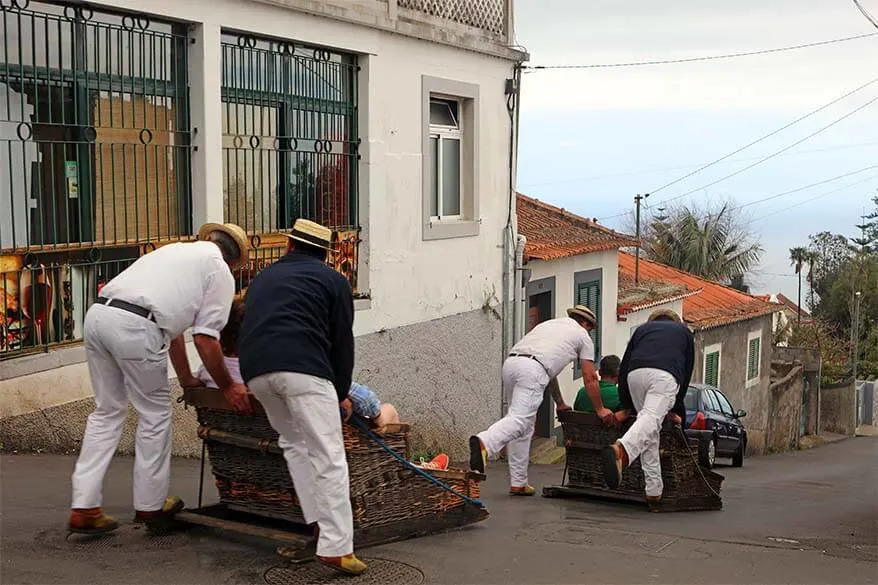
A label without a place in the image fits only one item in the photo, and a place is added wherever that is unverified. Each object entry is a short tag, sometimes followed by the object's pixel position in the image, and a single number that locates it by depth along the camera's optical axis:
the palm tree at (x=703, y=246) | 48.91
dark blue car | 20.64
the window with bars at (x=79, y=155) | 9.59
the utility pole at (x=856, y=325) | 53.56
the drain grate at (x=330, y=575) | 6.01
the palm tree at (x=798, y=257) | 72.00
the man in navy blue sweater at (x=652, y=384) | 9.64
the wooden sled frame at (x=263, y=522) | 6.42
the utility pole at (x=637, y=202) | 37.69
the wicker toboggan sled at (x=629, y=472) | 10.12
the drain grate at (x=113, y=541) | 6.43
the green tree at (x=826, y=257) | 72.25
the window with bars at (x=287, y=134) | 12.06
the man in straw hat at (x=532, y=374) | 10.08
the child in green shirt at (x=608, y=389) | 10.98
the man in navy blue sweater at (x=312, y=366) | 5.97
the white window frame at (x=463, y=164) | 15.27
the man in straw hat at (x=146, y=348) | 6.36
